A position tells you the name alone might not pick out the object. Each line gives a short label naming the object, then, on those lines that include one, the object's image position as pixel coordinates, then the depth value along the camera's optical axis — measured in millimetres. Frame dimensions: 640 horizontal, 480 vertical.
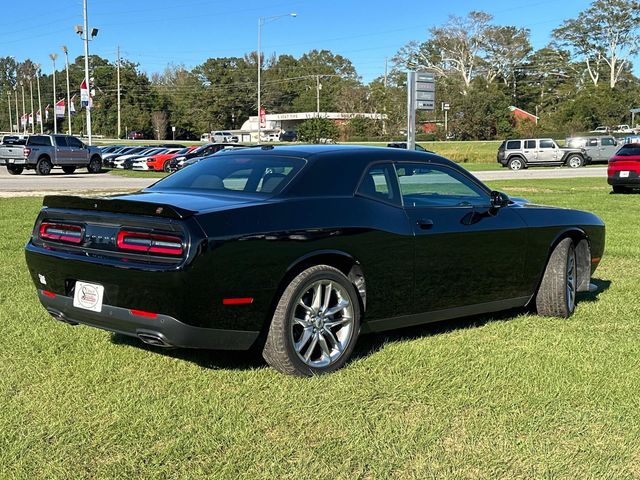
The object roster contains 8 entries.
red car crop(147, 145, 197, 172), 37812
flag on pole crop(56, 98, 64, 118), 49966
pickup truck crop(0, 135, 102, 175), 32312
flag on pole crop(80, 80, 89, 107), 42750
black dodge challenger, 4277
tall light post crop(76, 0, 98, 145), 43219
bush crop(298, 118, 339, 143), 66000
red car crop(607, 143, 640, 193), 20250
